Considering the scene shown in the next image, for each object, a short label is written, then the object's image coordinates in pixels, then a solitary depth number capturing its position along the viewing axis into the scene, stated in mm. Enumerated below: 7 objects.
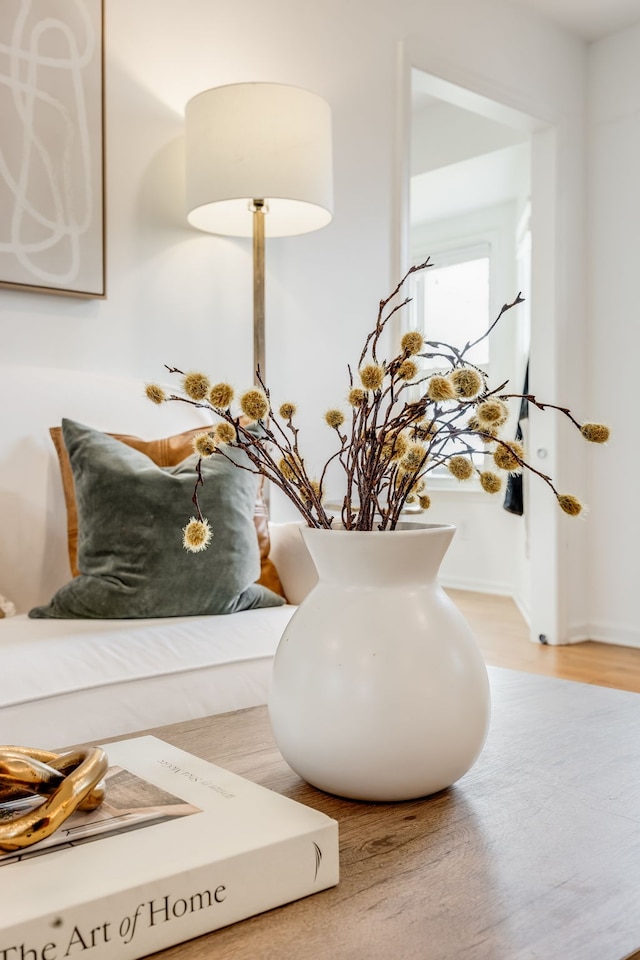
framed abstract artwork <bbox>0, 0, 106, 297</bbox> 2193
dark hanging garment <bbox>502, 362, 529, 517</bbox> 4504
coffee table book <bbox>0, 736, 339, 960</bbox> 532
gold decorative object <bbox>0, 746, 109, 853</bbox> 608
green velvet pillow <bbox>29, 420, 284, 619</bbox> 1757
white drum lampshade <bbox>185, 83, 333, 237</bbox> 2277
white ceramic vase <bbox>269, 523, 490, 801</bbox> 780
